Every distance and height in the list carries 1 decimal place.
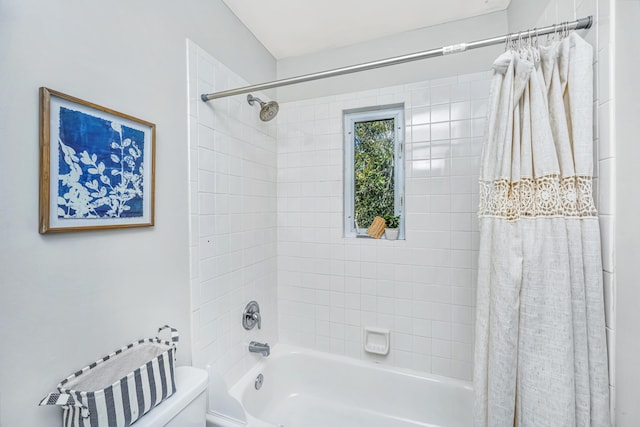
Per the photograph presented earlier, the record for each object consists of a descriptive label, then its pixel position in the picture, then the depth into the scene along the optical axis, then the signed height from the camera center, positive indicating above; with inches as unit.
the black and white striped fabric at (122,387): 29.0 -20.9
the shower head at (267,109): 62.9 +24.4
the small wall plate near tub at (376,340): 70.8 -34.2
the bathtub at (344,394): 64.4 -46.6
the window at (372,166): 73.6 +12.9
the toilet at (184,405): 35.1 -26.6
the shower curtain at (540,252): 32.3 -5.2
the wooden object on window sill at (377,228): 72.4 -4.2
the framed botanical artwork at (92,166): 30.4 +6.1
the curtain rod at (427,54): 34.9 +23.5
